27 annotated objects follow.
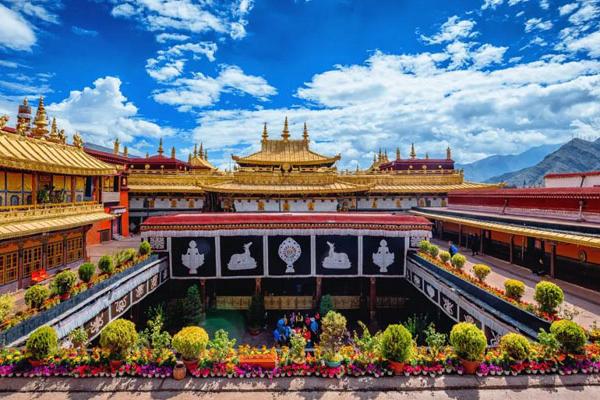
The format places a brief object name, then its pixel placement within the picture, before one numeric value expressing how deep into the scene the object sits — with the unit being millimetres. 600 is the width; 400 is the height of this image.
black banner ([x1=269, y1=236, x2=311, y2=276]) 19391
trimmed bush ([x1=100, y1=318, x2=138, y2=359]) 8438
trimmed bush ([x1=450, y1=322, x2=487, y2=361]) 8289
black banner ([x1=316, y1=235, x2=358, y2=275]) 19438
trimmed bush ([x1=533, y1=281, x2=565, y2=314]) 10040
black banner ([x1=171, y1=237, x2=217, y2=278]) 19125
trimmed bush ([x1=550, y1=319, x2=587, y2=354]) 8430
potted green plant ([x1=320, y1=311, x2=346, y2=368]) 8675
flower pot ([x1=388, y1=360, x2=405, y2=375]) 8461
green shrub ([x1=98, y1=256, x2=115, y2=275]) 14508
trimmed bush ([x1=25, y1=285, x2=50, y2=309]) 10664
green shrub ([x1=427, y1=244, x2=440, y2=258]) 17578
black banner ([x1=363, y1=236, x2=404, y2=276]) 19266
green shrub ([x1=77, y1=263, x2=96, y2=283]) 13349
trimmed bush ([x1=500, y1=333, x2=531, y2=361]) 8484
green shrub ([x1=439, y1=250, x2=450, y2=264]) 16359
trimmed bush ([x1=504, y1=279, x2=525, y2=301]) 11359
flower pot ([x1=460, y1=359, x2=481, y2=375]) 8398
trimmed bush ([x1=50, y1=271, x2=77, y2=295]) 11703
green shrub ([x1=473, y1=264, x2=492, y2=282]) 13492
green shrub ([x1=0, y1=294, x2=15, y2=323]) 9328
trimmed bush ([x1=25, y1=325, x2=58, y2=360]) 8359
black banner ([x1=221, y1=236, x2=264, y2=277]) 19281
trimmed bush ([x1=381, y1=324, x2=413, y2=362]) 8383
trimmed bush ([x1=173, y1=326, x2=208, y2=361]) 8367
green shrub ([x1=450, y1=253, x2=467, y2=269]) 15160
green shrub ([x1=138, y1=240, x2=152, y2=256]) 17953
